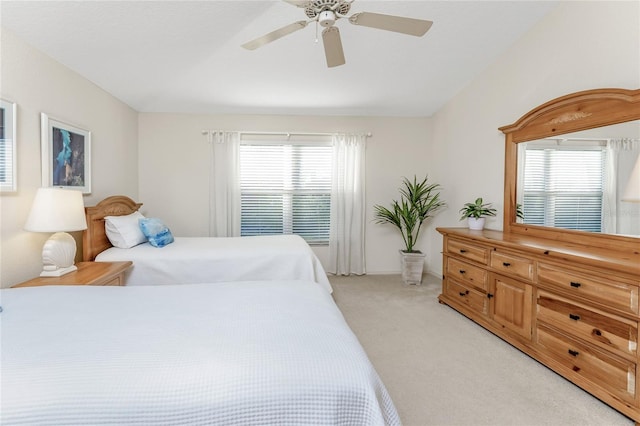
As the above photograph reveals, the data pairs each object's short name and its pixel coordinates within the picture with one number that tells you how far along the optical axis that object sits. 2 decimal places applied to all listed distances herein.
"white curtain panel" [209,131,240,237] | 4.65
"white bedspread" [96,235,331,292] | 2.91
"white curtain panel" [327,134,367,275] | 4.80
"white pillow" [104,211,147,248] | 3.12
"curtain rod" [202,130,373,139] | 4.62
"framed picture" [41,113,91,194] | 2.58
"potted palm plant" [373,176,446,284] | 4.43
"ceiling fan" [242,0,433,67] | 1.92
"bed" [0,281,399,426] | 0.90
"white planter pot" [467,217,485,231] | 3.57
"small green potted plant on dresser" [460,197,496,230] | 3.58
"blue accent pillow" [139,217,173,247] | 3.27
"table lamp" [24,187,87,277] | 2.16
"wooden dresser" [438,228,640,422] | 1.84
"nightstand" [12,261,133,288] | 2.21
